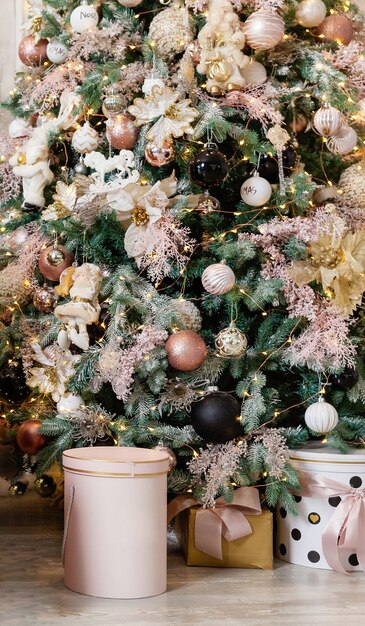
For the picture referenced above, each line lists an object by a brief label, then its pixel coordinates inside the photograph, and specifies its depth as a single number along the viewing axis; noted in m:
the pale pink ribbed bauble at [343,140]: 2.15
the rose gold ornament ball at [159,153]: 2.02
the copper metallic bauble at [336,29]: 2.27
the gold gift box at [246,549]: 1.92
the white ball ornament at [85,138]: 2.14
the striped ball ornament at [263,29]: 2.07
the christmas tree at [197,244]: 1.96
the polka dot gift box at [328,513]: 1.88
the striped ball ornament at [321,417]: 1.93
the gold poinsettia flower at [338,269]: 1.99
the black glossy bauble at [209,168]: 1.96
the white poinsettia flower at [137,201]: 2.00
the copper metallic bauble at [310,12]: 2.20
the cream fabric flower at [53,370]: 2.10
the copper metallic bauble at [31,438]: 2.19
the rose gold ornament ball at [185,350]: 1.91
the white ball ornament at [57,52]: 2.33
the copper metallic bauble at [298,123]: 2.25
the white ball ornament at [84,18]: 2.21
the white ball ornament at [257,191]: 2.04
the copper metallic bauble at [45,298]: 2.21
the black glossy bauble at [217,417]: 1.88
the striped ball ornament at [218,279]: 1.94
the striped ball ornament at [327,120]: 2.07
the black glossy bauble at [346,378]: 2.01
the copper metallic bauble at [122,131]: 2.09
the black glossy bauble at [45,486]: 2.35
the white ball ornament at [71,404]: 2.04
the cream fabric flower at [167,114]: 2.02
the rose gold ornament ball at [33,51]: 2.44
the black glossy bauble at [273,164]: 2.09
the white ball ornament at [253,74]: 2.12
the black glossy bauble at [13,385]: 2.37
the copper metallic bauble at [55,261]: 2.13
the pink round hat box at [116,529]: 1.64
